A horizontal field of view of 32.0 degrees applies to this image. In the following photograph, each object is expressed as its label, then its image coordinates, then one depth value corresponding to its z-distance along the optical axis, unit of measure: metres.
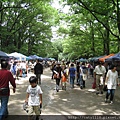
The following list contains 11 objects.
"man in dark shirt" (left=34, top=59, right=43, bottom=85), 13.67
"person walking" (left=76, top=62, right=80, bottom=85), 14.63
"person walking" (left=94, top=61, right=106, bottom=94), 10.86
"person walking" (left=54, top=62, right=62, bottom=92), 11.52
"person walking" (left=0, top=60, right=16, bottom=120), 5.65
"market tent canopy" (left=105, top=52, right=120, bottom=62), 15.00
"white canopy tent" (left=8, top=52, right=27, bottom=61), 24.69
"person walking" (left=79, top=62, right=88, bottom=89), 13.13
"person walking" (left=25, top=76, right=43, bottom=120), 5.10
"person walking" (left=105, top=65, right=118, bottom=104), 8.33
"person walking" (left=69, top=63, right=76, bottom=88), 13.02
